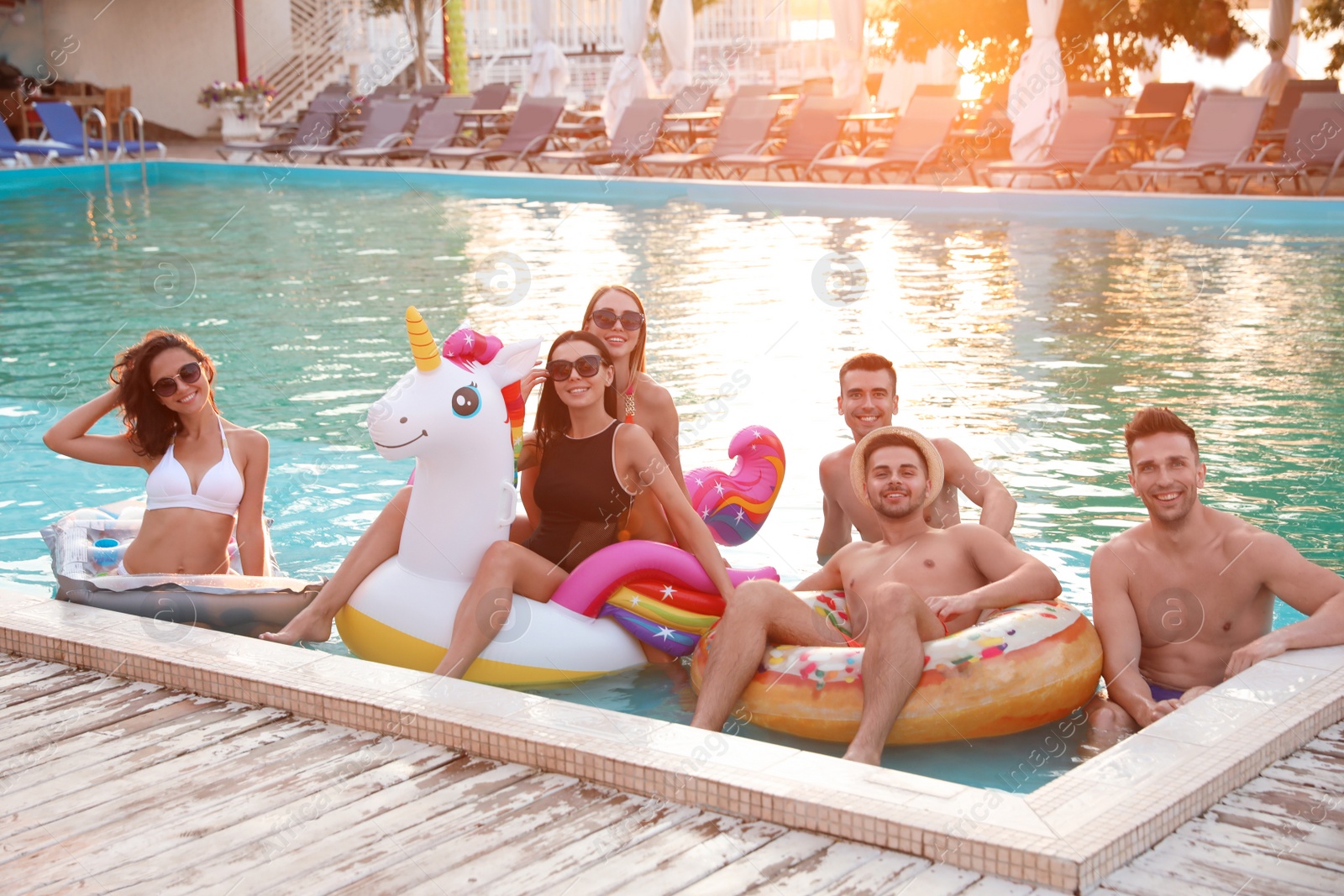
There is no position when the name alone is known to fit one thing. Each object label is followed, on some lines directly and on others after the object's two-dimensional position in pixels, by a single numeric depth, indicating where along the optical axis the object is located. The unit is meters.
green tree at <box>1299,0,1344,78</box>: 17.36
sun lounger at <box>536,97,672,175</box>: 18.70
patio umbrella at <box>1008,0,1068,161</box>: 15.49
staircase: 28.94
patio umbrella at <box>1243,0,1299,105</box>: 18.80
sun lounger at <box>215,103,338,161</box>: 22.17
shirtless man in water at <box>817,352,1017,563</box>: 4.34
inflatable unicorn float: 4.00
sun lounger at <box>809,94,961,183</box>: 16.34
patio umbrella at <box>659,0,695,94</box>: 21.20
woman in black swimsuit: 4.05
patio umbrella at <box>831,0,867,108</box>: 19.34
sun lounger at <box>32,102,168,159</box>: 20.98
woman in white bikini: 4.33
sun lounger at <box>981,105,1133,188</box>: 15.20
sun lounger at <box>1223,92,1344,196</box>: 14.03
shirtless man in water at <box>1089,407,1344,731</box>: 3.61
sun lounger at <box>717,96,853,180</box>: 17.27
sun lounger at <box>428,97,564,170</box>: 19.56
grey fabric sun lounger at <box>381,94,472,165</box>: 20.78
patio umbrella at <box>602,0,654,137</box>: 20.20
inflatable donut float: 3.59
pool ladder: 19.61
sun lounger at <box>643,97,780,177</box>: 17.94
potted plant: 25.27
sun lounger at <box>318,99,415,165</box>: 21.33
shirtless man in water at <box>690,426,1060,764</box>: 3.55
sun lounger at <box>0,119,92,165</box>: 20.28
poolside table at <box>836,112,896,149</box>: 17.41
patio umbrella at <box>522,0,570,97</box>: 22.73
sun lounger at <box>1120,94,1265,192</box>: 14.15
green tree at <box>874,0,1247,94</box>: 18.23
